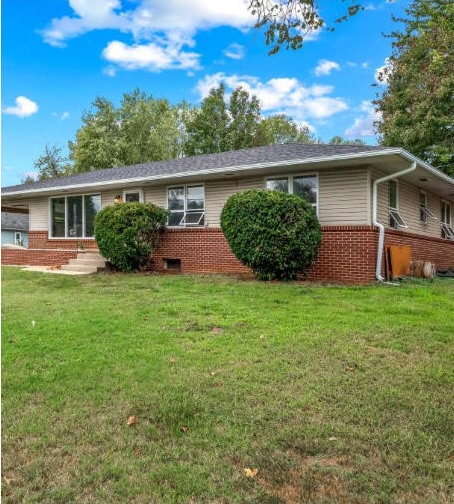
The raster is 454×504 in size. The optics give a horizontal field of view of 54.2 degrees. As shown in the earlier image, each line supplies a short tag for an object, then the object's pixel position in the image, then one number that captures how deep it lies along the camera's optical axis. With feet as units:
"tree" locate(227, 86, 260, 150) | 121.49
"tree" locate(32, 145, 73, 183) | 126.41
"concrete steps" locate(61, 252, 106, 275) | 42.24
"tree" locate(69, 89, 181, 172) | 111.55
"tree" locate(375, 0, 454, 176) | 53.67
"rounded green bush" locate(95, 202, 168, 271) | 38.86
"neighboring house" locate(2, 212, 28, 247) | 112.27
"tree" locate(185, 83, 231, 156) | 120.67
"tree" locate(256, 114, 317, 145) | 134.46
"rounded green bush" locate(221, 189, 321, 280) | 30.68
